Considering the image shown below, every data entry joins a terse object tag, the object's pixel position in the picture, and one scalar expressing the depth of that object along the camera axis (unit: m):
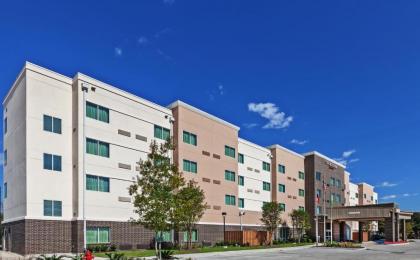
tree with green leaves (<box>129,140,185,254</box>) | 23.72
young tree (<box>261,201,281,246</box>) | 56.72
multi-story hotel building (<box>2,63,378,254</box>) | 33.78
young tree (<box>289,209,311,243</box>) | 64.81
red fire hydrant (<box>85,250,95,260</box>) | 20.12
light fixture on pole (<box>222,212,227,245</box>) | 50.91
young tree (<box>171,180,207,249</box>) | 38.57
